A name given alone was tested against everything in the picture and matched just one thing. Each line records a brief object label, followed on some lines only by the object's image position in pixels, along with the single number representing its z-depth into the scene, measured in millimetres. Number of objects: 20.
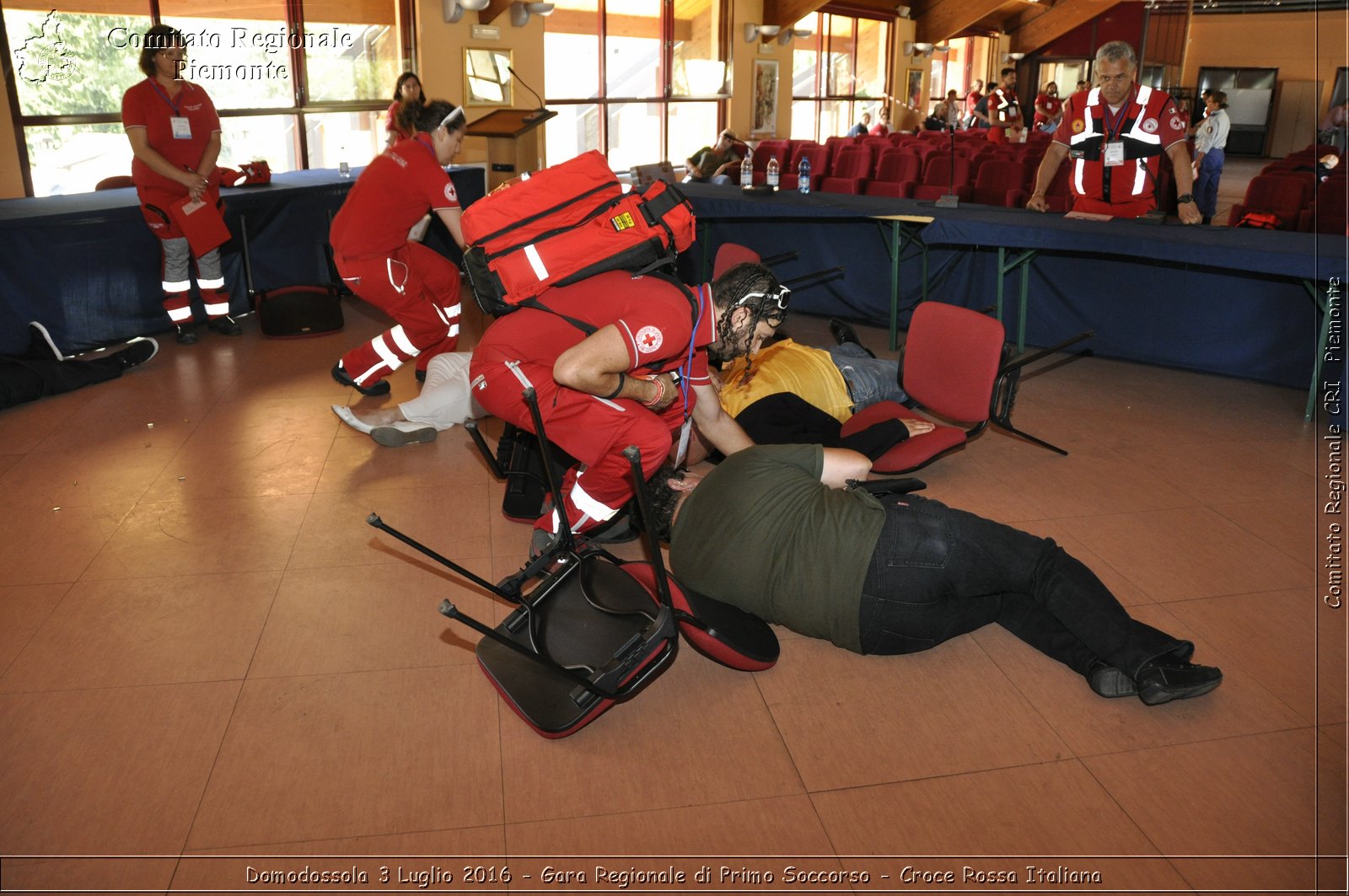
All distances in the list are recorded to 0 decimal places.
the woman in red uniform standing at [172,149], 5562
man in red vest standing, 5000
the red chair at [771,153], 11219
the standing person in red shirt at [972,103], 16203
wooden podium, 7410
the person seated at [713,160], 10180
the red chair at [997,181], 8406
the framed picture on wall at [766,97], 15383
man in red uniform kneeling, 2475
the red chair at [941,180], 8625
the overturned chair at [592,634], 2232
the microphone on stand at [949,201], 5598
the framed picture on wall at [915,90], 19531
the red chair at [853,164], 10180
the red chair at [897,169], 9688
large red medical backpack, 2539
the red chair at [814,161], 9969
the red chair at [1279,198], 6816
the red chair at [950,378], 3564
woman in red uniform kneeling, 4457
